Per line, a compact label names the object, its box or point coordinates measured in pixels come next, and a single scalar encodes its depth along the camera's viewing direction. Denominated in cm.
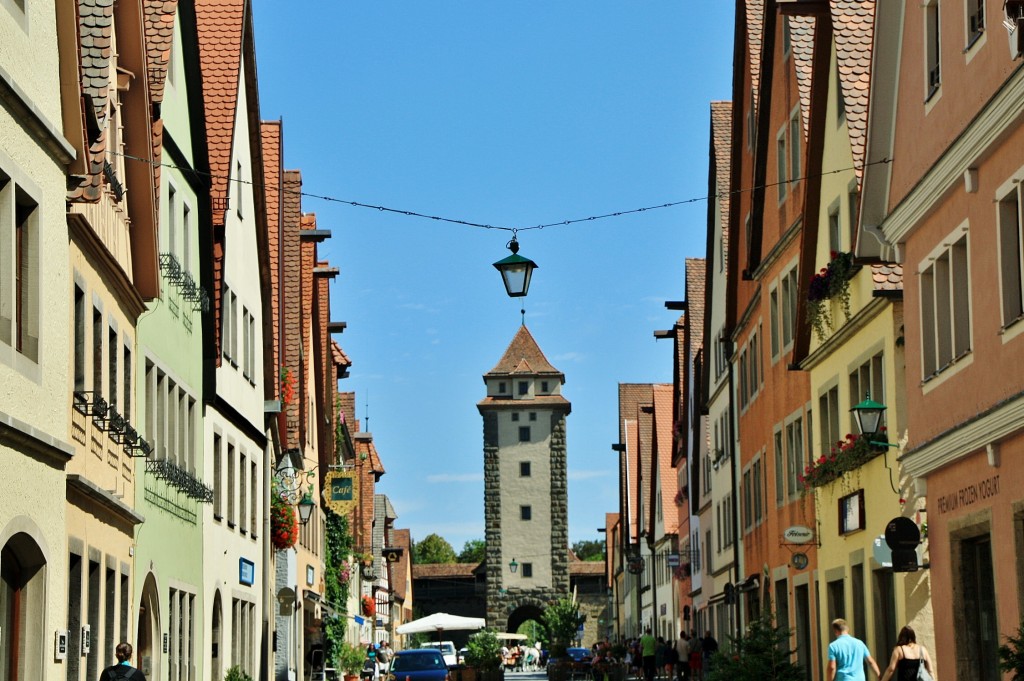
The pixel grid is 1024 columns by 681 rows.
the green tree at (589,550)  19062
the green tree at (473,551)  18168
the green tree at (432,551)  17575
